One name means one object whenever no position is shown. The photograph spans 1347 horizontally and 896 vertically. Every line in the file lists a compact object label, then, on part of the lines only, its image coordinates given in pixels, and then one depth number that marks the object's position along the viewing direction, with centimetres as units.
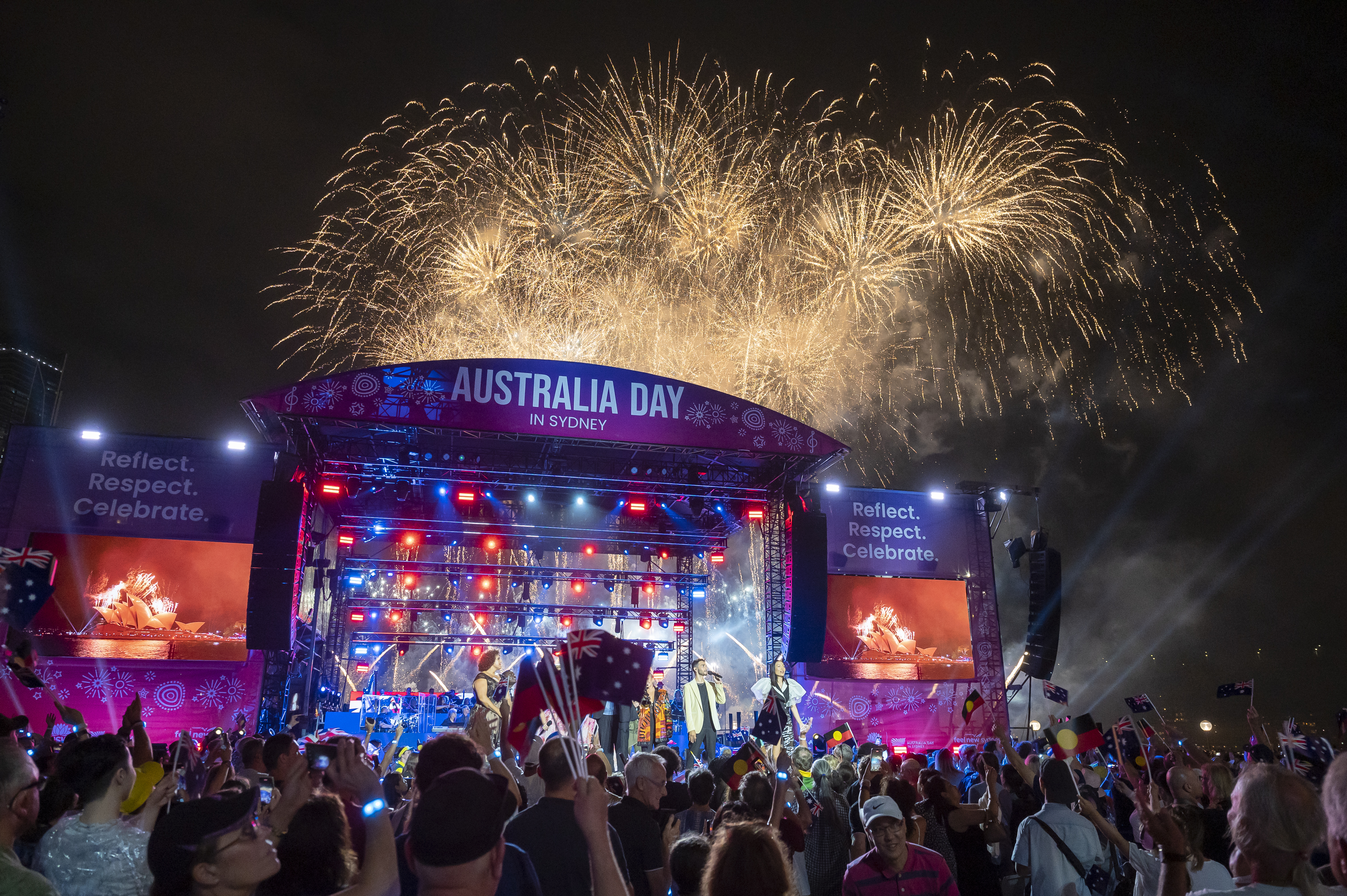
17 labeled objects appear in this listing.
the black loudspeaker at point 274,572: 1484
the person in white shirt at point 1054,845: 479
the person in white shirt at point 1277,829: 260
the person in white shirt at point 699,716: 1390
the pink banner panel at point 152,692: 1598
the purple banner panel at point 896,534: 2075
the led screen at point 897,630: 2006
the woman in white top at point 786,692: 1473
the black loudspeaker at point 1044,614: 1773
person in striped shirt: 404
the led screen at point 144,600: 1661
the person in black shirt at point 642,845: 403
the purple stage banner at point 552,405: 1526
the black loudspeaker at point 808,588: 1673
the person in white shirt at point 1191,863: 393
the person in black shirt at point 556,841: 351
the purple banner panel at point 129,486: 1694
